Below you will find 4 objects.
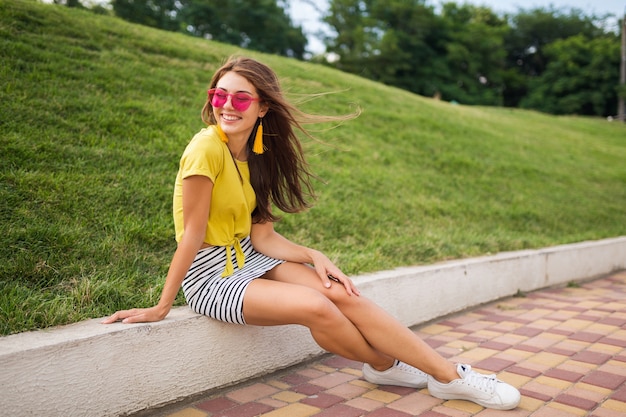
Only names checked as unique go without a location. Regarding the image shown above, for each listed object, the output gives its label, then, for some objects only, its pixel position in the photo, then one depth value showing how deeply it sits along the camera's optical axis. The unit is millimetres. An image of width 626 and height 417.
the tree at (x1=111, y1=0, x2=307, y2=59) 33094
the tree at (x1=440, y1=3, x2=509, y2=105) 39188
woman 2457
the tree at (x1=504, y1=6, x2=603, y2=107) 48000
